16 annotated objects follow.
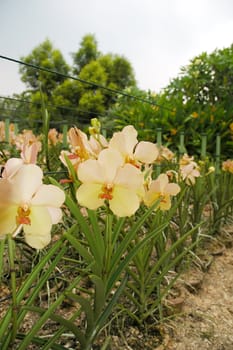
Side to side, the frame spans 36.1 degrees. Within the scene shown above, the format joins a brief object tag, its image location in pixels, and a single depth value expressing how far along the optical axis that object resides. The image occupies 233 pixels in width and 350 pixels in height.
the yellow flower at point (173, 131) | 3.68
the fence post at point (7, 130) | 2.65
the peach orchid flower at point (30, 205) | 0.53
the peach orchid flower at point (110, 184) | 0.65
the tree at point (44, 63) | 16.39
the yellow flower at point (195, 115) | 3.64
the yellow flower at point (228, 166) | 2.07
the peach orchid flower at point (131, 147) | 0.76
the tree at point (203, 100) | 3.68
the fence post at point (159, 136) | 2.62
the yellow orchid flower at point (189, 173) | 1.63
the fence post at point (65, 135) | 2.18
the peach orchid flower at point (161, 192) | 0.95
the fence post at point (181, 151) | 2.78
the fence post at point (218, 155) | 2.97
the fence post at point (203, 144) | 3.09
